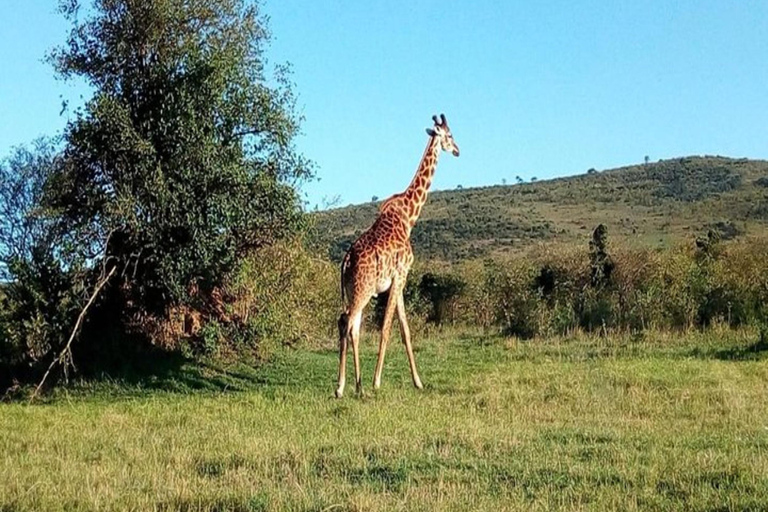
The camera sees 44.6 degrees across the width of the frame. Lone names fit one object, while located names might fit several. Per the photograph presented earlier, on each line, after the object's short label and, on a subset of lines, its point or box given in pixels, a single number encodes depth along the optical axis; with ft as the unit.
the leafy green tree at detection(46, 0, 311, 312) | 57.67
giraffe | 54.65
